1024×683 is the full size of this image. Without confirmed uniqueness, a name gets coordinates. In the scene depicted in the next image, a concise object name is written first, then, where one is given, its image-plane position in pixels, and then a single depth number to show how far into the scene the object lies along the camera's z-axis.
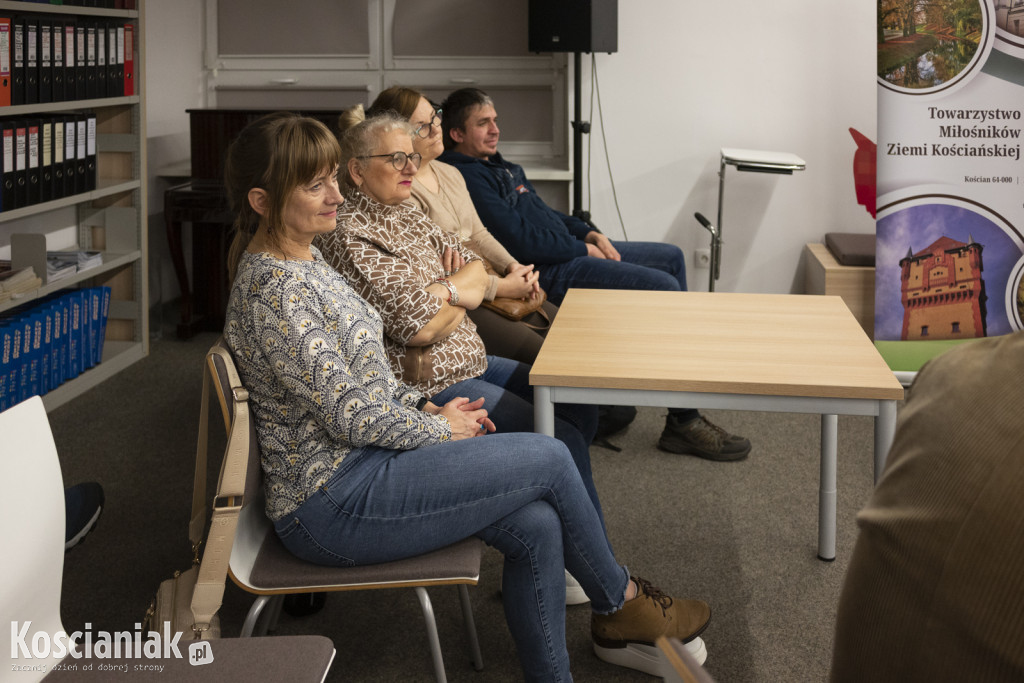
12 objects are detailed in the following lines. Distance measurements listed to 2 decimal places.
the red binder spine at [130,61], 4.27
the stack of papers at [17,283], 3.50
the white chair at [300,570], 1.63
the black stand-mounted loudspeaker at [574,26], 4.39
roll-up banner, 3.69
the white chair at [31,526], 1.18
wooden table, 1.89
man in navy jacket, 3.36
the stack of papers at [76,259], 4.00
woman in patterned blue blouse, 1.66
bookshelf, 4.25
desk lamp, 4.18
